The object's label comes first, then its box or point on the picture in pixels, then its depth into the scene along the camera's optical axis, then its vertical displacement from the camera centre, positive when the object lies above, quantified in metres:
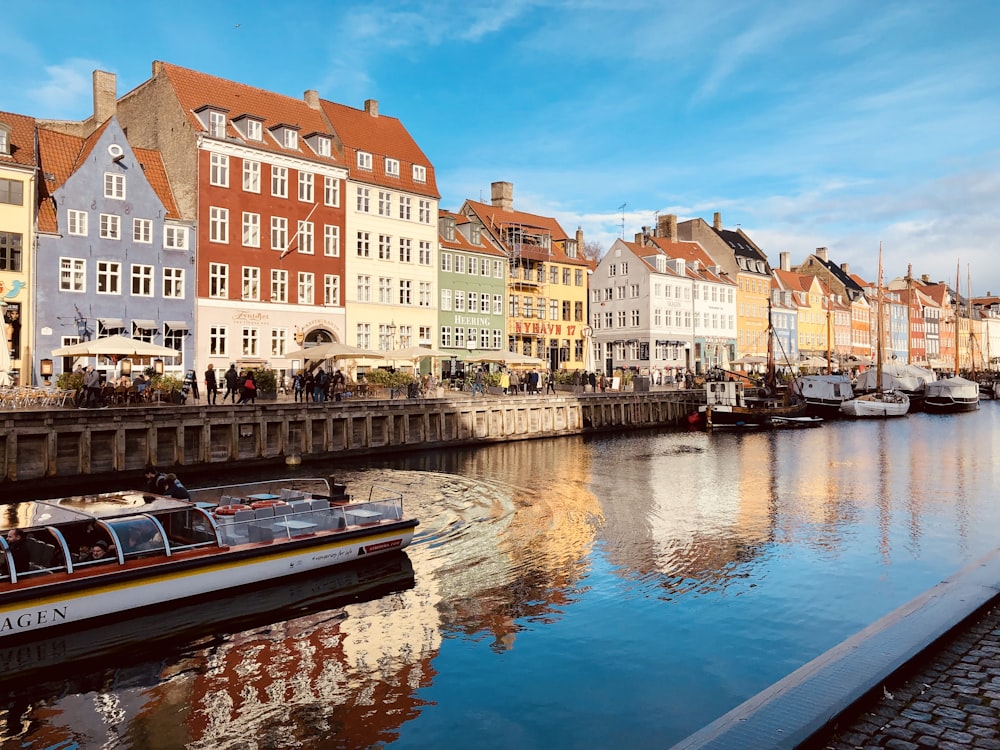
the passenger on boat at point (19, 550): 13.02 -2.43
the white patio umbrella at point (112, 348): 30.09 +1.66
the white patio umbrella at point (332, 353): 39.19 +1.91
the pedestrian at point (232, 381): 34.53 +0.51
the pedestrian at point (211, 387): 33.88 +0.26
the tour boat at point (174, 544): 13.25 -2.79
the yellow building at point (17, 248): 36.56 +6.47
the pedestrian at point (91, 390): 29.05 +0.14
